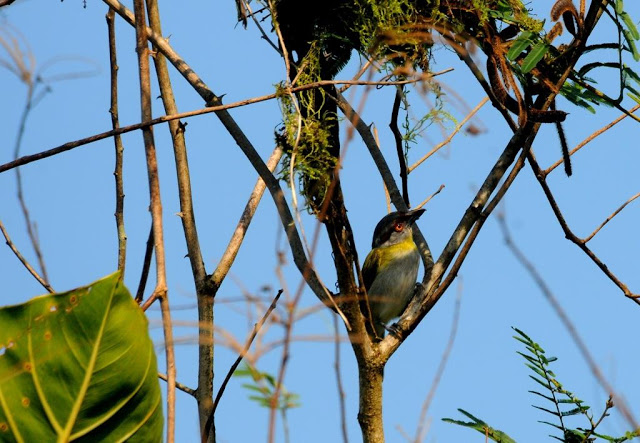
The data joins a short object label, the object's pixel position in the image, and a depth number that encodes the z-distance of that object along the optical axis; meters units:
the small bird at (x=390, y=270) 10.99
